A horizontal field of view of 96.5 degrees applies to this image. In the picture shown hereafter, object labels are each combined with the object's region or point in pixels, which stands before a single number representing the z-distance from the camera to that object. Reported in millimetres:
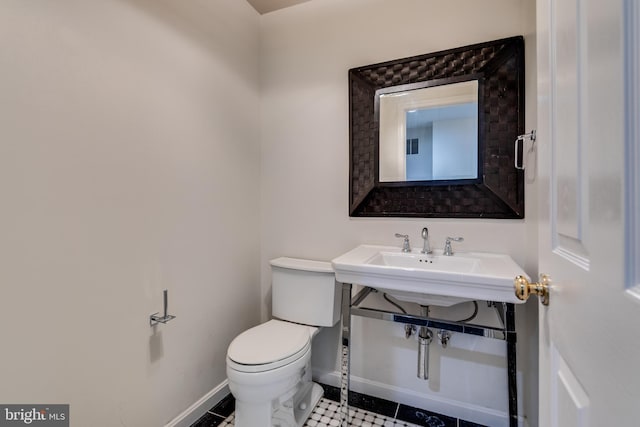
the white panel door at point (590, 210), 315
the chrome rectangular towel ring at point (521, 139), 1243
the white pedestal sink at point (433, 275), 1054
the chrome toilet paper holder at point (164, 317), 1284
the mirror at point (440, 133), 1384
